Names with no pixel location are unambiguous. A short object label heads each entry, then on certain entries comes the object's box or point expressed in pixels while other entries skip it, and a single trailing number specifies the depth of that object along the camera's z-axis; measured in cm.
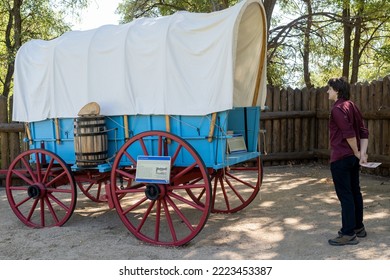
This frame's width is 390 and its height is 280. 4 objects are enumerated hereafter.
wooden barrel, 497
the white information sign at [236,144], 520
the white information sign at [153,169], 459
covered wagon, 464
